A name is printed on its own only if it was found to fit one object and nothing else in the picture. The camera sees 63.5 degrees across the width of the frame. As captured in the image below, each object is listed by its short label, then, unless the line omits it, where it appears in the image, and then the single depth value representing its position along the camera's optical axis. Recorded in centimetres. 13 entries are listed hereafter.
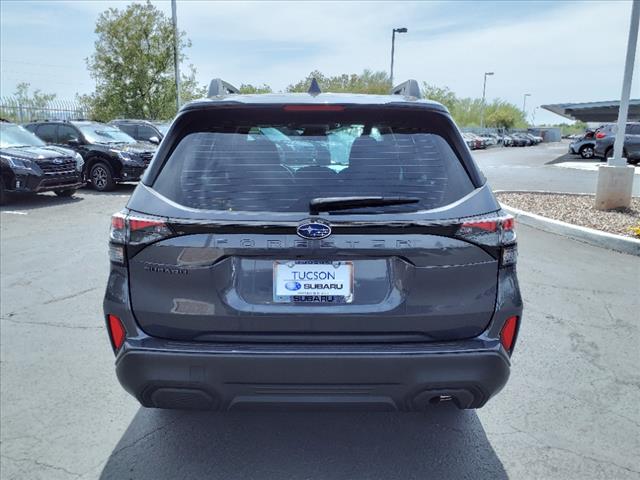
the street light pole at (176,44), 2552
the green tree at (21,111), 2502
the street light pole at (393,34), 3741
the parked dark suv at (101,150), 1357
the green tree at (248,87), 4736
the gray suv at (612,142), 2253
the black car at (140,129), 1717
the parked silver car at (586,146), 3073
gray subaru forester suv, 225
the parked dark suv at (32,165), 1115
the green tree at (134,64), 2819
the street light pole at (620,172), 920
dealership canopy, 3820
